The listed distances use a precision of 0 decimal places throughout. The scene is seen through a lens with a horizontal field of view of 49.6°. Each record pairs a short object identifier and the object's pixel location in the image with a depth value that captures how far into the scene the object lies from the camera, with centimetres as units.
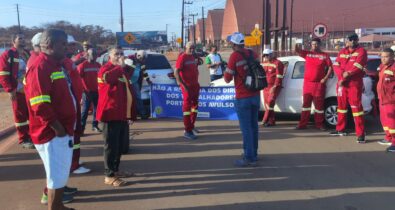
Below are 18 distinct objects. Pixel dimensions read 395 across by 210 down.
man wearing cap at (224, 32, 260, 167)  650
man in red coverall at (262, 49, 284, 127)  949
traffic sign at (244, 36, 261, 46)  2150
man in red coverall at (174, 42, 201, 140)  839
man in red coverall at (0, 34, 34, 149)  756
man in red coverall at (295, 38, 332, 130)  886
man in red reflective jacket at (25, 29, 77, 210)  396
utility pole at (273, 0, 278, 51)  2266
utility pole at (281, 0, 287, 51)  2407
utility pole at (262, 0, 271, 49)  1983
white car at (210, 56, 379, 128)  922
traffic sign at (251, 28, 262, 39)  2111
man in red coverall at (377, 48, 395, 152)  750
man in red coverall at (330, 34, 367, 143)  793
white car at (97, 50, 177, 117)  1148
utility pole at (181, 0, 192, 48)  6758
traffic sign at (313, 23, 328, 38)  1722
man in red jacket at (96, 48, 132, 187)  562
